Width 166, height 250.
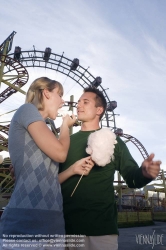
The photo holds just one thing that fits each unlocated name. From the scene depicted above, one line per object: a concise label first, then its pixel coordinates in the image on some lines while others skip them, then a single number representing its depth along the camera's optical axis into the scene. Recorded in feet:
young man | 5.92
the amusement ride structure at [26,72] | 47.75
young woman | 4.42
